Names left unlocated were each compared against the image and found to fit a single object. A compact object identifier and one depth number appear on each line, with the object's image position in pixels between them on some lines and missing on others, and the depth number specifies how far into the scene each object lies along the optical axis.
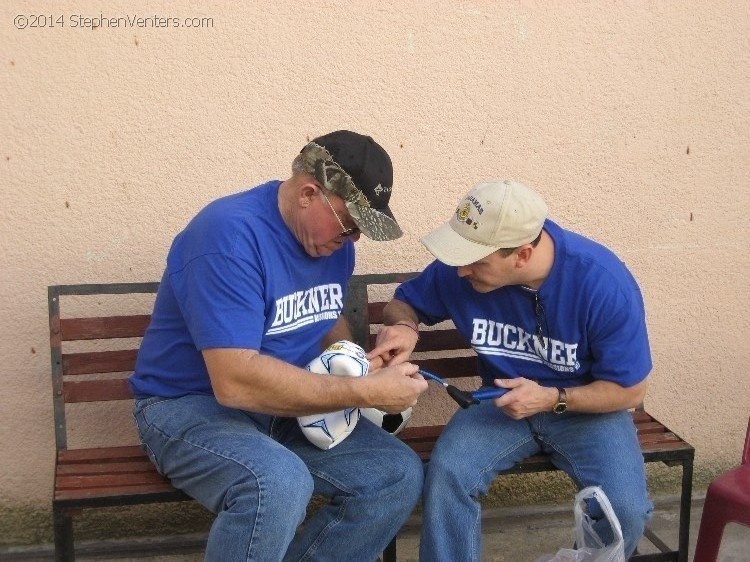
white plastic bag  2.79
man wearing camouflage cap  2.68
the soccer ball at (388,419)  3.17
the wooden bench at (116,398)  2.90
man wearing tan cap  2.95
